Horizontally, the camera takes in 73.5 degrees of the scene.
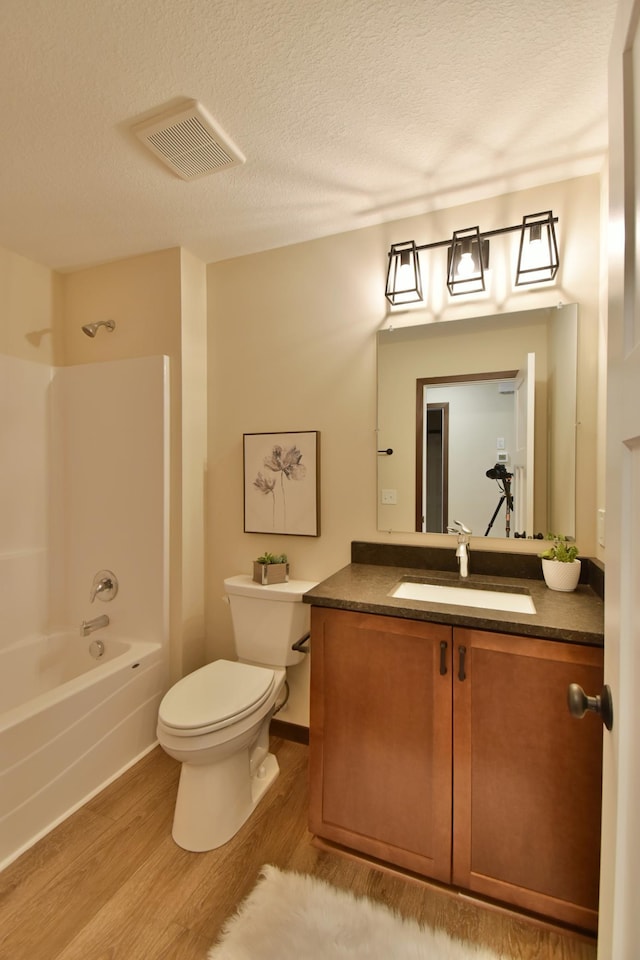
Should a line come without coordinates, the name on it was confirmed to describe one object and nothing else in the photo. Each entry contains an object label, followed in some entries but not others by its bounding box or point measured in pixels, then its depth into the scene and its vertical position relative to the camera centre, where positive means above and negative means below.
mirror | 1.70 +0.22
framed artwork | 2.11 -0.04
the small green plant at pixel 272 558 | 2.08 -0.41
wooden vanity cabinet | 1.19 -0.86
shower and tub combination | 2.14 -0.36
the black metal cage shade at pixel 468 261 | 1.75 +0.88
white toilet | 1.54 -0.89
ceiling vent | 1.38 +1.15
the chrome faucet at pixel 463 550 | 1.70 -0.30
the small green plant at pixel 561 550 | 1.57 -0.28
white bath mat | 1.20 -1.33
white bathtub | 1.54 -1.06
